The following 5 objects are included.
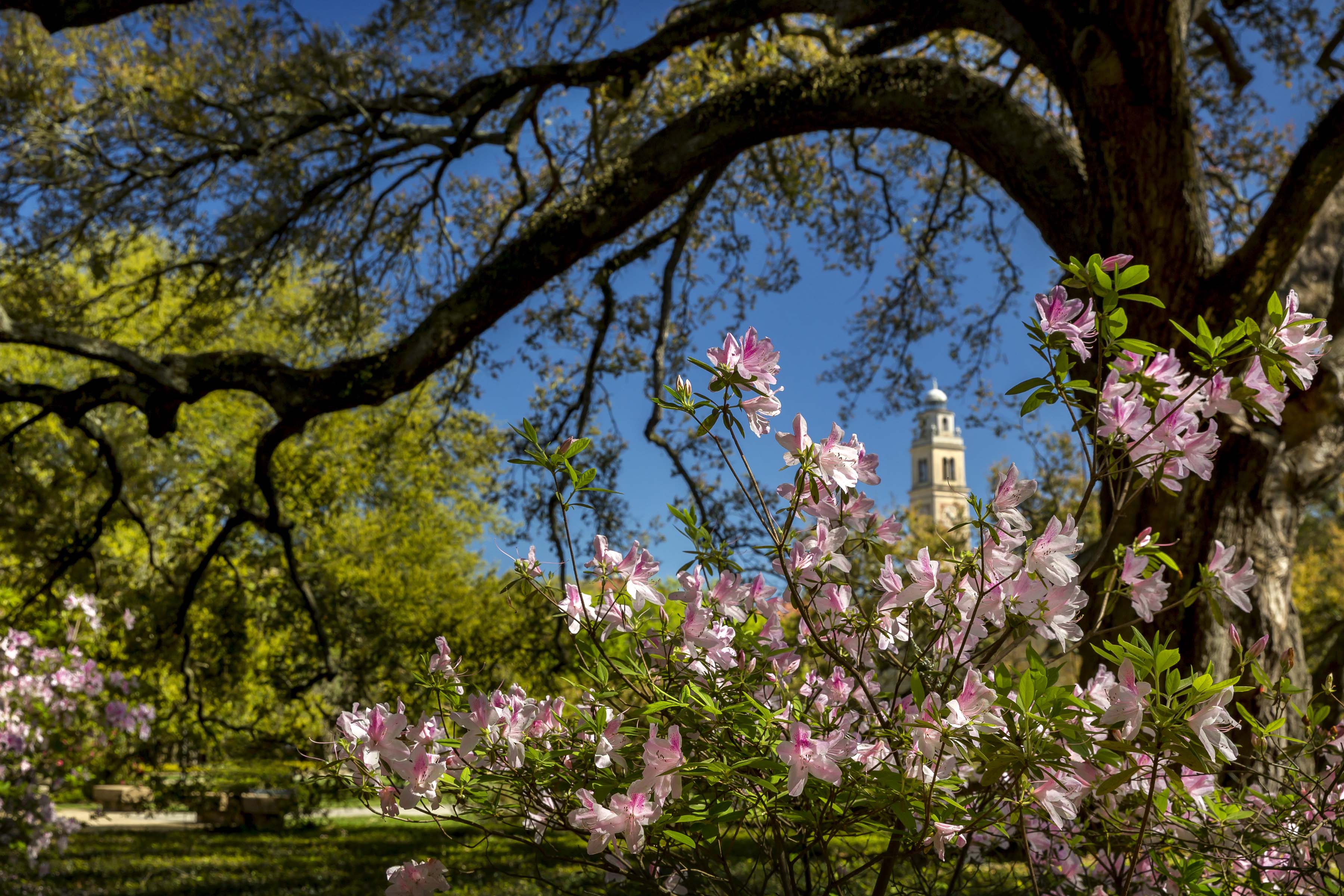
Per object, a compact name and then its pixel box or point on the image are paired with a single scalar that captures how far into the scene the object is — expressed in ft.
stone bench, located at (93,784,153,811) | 46.14
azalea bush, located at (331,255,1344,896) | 4.32
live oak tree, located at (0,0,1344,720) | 13.57
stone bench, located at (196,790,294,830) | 40.57
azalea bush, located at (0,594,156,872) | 19.57
